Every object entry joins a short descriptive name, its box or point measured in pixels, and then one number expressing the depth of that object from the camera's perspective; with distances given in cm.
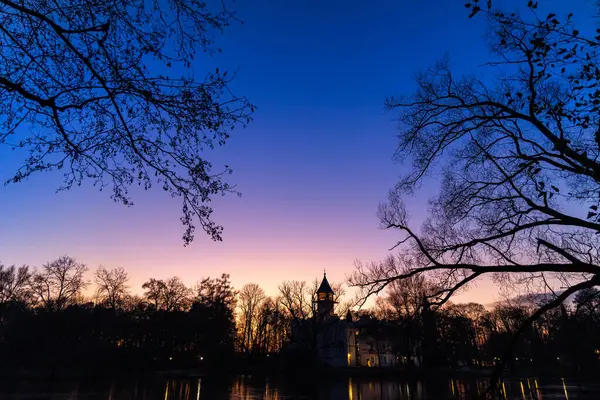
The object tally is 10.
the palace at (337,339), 5694
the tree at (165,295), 6028
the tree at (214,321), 5131
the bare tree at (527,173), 665
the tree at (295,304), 5981
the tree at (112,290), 5584
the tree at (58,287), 4941
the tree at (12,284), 5066
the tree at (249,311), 7938
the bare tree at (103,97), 465
